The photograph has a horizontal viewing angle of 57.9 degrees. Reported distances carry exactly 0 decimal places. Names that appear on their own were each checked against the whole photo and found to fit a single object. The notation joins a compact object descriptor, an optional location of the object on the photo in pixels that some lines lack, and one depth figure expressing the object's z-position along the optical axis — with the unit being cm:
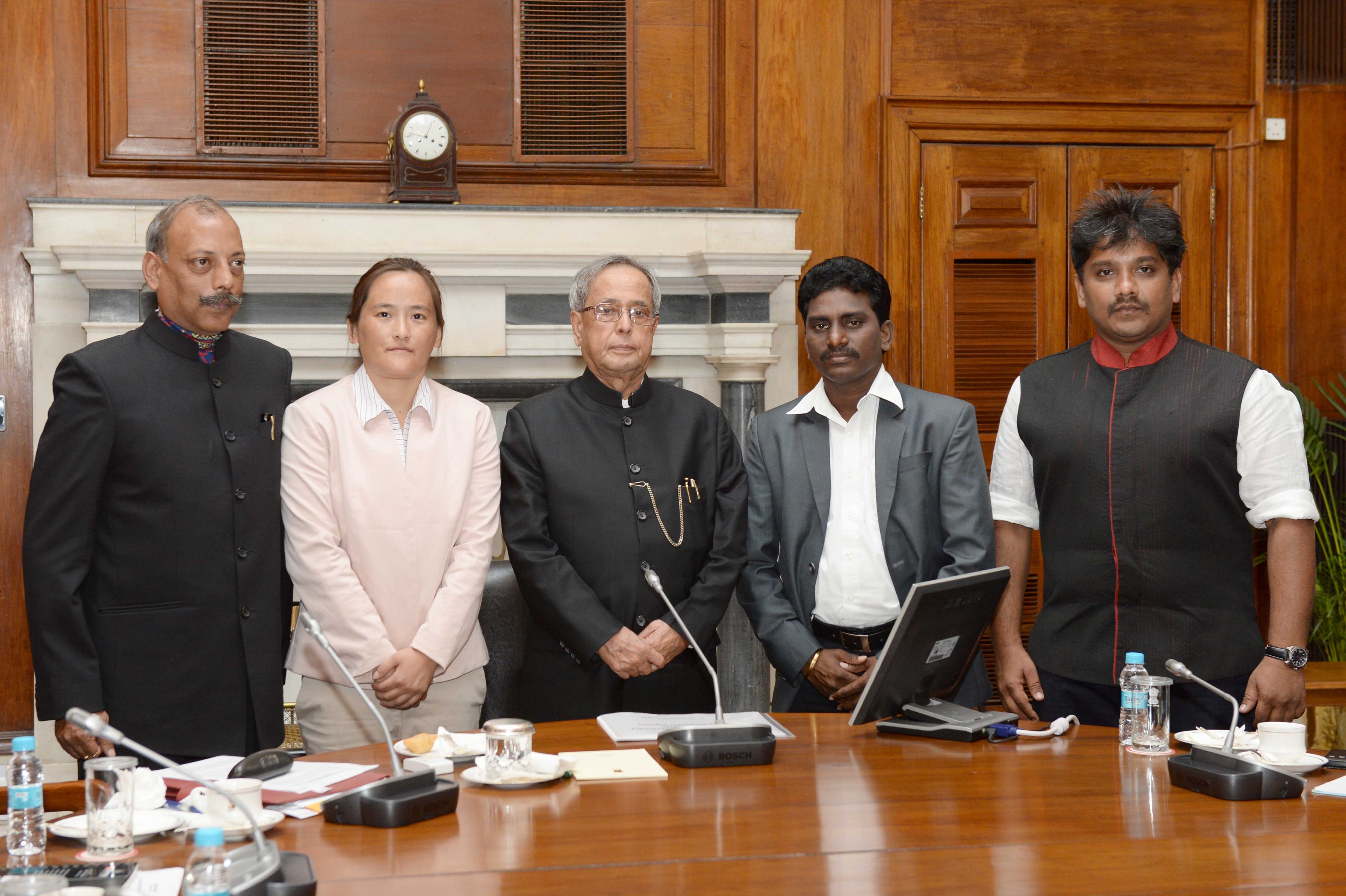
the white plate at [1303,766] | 197
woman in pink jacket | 247
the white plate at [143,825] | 164
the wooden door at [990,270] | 436
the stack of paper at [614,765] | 194
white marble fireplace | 365
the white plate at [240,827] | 164
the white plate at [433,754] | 203
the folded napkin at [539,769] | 189
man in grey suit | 270
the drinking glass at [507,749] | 191
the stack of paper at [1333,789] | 186
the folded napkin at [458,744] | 204
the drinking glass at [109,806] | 158
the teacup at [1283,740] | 199
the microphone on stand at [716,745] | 200
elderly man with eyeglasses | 261
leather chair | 278
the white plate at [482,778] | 189
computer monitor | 208
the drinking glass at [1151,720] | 211
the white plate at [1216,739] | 208
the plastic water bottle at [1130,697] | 212
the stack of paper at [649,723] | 218
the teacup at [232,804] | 166
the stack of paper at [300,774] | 183
